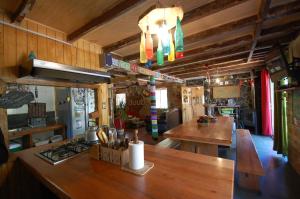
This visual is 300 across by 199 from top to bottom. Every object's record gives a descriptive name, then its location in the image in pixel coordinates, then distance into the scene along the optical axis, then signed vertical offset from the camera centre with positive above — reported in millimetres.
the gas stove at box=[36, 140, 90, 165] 1305 -506
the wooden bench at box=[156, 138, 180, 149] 2923 -926
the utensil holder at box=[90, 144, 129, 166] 1133 -447
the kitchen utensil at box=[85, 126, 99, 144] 1673 -398
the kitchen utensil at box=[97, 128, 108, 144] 1279 -318
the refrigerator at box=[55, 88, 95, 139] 2746 -100
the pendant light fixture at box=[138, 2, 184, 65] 1244 +714
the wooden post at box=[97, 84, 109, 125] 2775 -45
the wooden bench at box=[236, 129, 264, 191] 2117 -1036
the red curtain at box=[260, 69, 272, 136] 5059 -225
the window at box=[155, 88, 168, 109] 8439 +130
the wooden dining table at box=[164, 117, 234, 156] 2037 -555
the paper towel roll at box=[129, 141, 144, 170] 1019 -396
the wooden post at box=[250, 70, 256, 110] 5864 +502
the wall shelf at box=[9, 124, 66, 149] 2641 -568
